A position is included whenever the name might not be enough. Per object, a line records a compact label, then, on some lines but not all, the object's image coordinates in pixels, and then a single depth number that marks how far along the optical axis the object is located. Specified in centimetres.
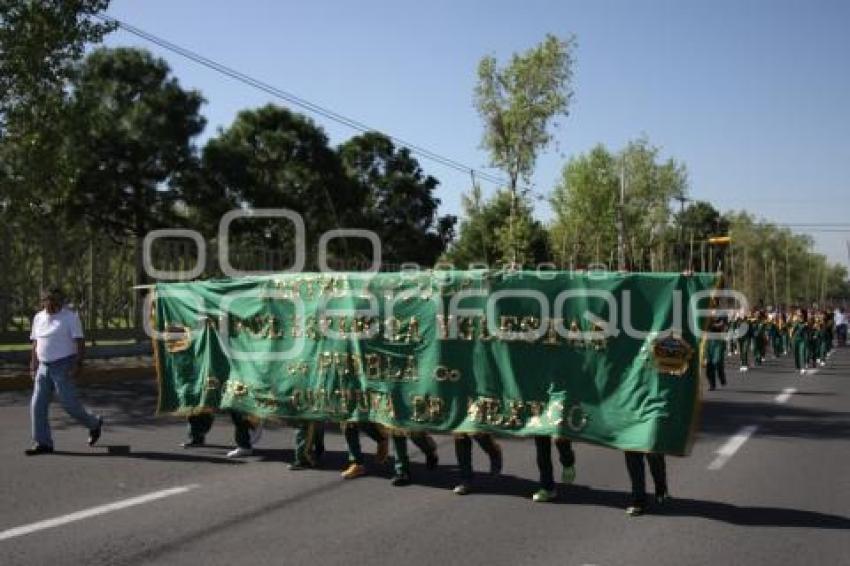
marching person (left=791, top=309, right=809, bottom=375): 2381
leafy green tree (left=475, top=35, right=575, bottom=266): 3728
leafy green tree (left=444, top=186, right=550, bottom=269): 5503
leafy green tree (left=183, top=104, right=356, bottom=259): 3891
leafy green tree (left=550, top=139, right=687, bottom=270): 5494
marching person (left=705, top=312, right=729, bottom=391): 1788
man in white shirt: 985
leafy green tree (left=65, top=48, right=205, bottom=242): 3303
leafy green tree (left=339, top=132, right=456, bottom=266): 5316
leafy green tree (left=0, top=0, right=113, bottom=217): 1800
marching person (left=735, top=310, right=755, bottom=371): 2422
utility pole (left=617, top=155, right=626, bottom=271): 4206
